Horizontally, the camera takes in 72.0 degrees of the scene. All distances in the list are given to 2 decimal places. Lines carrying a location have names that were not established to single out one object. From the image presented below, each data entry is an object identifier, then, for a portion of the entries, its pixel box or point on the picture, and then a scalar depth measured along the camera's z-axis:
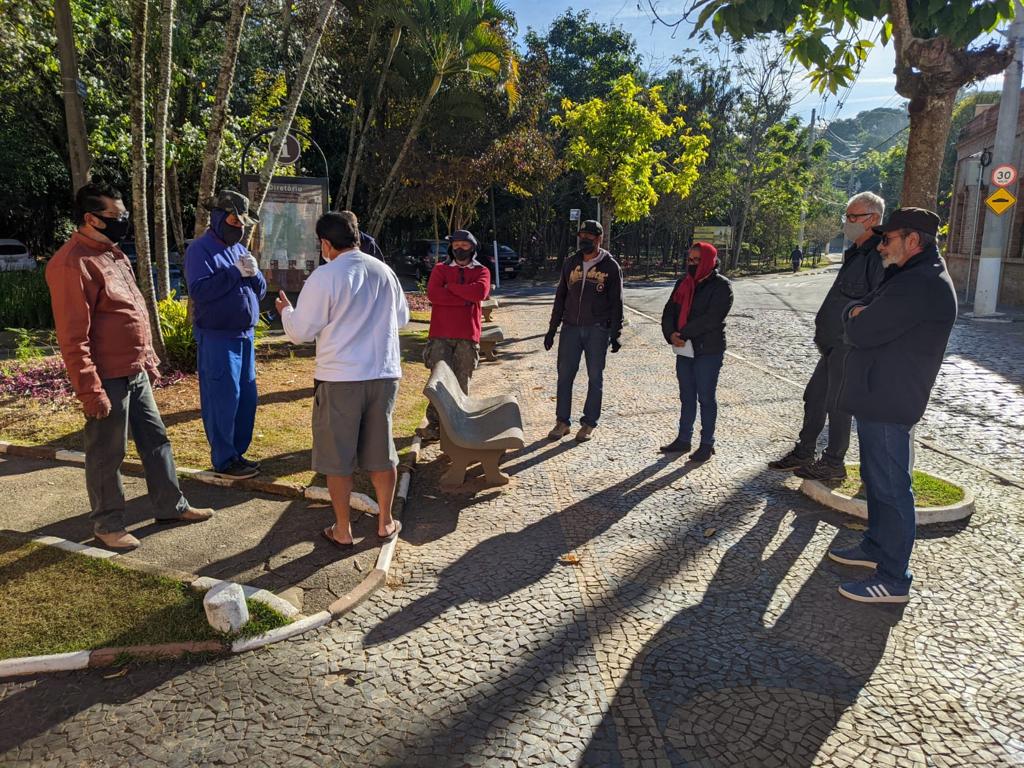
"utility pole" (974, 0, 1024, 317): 15.18
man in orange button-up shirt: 3.82
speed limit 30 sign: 15.15
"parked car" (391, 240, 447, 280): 26.37
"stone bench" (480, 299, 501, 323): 15.60
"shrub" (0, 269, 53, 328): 12.18
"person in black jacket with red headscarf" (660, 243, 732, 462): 5.91
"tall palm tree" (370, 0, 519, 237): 15.06
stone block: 3.27
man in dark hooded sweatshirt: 6.48
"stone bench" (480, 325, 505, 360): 10.56
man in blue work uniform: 4.93
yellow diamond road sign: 15.16
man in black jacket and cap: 3.49
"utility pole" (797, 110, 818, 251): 41.53
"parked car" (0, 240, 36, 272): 22.17
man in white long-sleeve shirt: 3.85
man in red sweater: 6.07
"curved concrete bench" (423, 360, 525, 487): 5.07
